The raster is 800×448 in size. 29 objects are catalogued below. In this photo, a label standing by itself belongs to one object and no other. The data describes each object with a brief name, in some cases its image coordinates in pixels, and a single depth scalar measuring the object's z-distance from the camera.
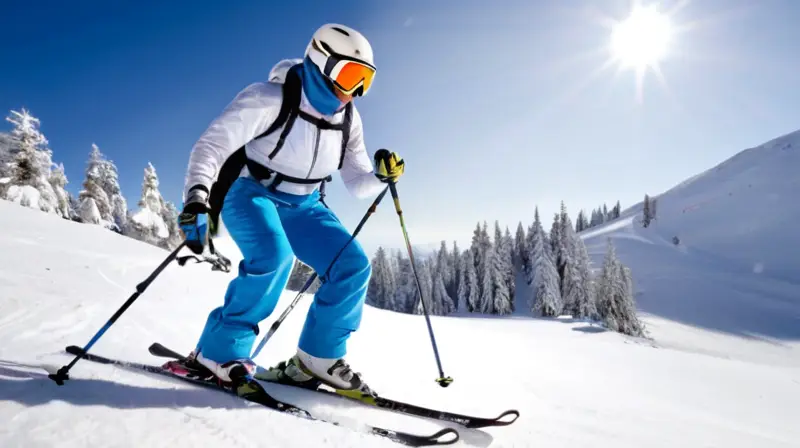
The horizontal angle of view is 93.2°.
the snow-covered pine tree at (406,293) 56.86
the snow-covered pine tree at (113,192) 28.11
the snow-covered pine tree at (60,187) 23.31
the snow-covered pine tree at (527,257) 56.80
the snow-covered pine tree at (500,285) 50.62
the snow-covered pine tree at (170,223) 28.86
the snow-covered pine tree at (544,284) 44.59
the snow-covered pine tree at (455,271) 61.63
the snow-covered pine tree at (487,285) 51.50
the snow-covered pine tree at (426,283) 53.00
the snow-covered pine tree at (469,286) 54.22
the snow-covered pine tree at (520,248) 66.06
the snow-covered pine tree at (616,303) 39.69
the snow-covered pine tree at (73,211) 23.45
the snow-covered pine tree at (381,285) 59.86
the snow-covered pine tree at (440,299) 56.06
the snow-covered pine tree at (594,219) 152.02
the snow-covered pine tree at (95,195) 23.31
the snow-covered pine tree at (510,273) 53.78
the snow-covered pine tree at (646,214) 109.62
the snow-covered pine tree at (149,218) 25.06
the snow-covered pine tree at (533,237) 47.97
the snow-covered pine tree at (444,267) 64.44
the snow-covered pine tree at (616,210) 148.00
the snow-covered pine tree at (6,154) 19.64
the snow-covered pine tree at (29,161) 19.80
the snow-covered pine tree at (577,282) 42.78
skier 2.66
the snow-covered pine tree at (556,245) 51.00
